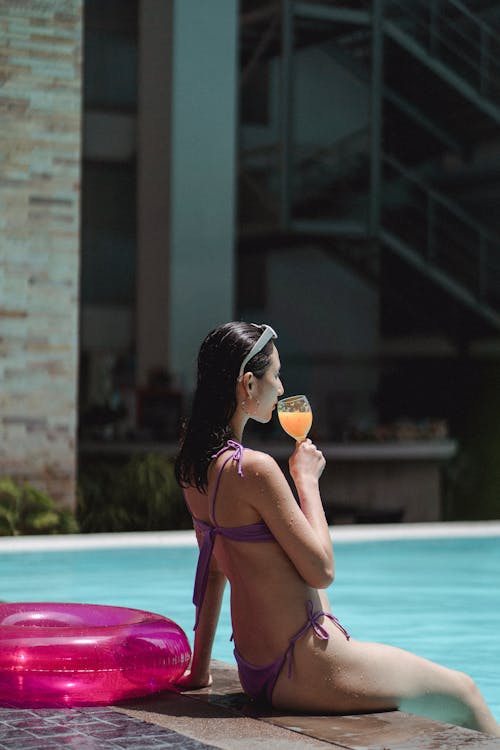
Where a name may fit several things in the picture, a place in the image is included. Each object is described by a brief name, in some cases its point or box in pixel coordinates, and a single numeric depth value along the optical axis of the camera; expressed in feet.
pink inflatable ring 14.33
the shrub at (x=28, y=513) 38.65
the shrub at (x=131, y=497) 42.09
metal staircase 47.03
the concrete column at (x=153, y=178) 44.55
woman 13.01
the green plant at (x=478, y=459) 48.26
